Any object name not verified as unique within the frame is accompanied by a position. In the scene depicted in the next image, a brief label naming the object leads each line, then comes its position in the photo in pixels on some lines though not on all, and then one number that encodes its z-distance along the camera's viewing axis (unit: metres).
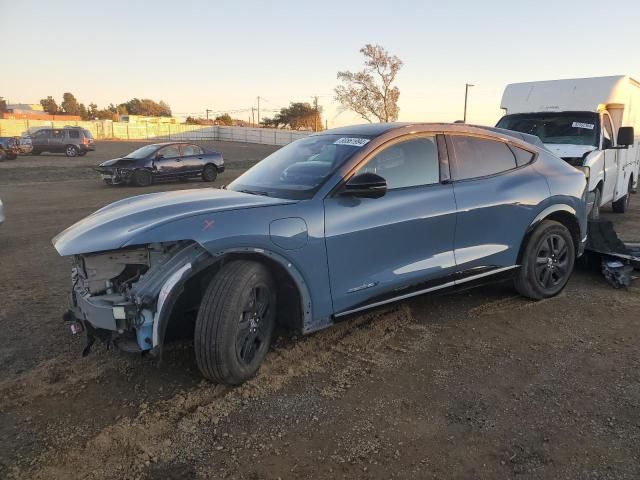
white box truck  7.99
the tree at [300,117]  69.38
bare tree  48.44
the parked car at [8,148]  26.64
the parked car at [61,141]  29.94
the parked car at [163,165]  16.66
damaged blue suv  3.15
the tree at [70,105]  107.99
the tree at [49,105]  108.39
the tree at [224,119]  93.41
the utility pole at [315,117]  66.94
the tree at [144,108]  106.12
